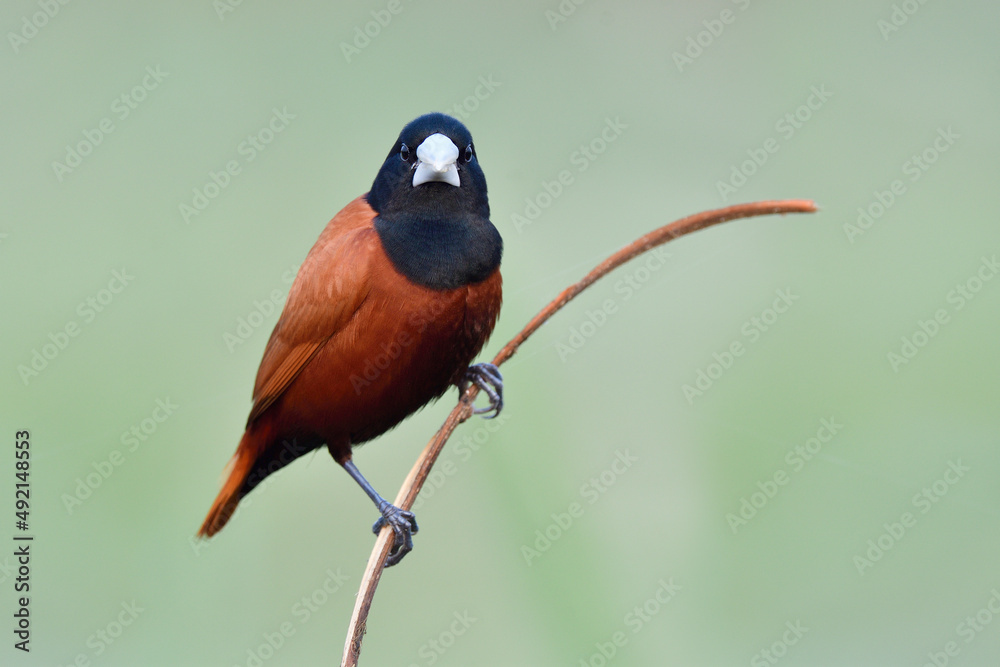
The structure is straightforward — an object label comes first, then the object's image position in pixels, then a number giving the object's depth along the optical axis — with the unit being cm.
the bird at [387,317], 378
